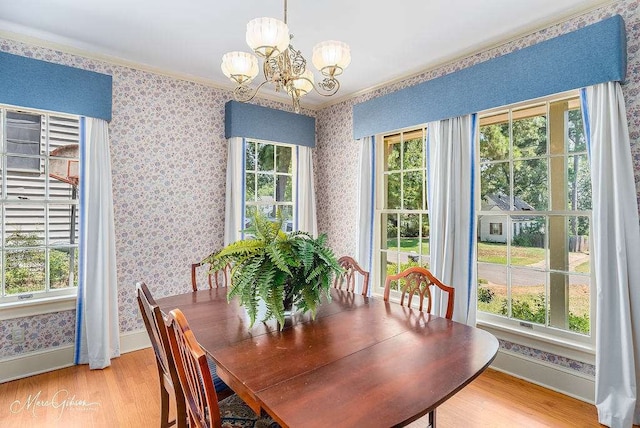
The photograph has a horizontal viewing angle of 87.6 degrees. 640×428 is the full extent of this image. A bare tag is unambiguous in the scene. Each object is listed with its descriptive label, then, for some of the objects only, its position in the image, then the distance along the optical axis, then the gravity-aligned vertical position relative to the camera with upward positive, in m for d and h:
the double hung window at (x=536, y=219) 2.51 +0.00
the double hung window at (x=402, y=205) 3.50 +0.15
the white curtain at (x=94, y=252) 2.88 -0.30
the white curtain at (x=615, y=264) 2.05 -0.28
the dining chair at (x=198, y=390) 1.08 -0.62
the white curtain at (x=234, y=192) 3.68 +0.29
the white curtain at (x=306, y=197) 4.36 +0.28
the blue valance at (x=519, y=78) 2.13 +1.09
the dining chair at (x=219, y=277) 2.60 -0.52
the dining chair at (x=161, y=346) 1.40 -0.60
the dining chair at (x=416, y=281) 2.08 -0.41
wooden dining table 1.05 -0.58
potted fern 1.58 -0.25
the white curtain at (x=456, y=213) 2.87 +0.05
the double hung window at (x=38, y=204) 2.80 +0.12
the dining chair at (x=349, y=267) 2.63 -0.39
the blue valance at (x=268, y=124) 3.74 +1.13
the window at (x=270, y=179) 4.03 +0.50
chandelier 1.64 +0.89
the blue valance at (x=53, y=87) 2.60 +1.08
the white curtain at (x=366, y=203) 3.80 +0.18
